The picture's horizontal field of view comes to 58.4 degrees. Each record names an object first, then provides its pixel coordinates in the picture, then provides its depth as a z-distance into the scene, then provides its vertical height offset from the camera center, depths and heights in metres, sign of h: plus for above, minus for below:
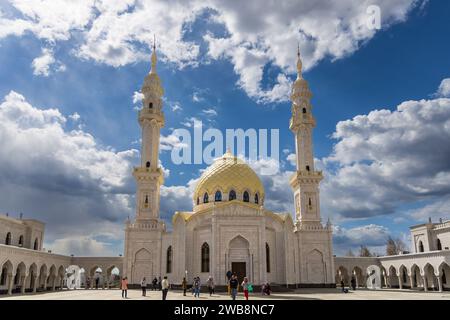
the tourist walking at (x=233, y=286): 20.77 -0.41
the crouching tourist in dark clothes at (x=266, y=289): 29.88 -0.81
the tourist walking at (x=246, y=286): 22.02 -0.44
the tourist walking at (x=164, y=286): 22.42 -0.44
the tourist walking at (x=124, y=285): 25.84 -0.45
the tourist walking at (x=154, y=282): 35.17 -0.36
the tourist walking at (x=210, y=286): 28.62 -0.57
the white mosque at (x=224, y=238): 36.34 +3.71
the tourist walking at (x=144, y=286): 27.20 -0.54
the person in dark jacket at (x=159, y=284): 37.01 -0.60
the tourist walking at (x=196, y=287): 26.97 -0.60
